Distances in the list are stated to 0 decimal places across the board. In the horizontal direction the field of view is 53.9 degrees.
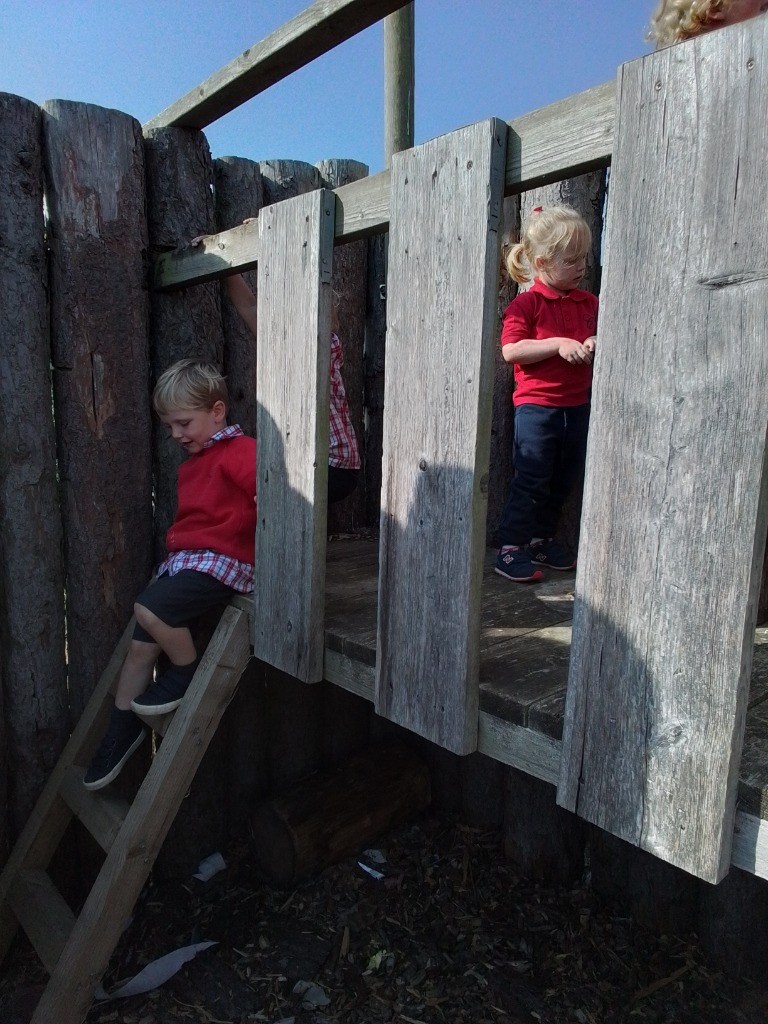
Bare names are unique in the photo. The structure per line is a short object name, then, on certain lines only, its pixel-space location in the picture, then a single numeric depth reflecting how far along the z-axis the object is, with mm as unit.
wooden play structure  1229
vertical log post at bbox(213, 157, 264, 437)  3080
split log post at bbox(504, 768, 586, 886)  3207
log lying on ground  3163
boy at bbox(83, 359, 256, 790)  2574
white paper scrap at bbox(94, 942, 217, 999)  2656
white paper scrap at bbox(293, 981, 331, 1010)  2646
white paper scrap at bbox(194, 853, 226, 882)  3258
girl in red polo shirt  2889
